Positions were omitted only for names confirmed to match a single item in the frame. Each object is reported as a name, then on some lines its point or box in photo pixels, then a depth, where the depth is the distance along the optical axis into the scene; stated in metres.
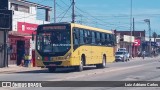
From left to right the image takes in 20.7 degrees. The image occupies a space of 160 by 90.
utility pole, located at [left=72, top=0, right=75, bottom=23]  49.78
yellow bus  29.19
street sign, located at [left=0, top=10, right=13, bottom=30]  38.09
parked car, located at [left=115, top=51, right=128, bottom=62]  64.12
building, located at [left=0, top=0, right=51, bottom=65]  42.78
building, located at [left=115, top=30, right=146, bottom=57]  89.31
